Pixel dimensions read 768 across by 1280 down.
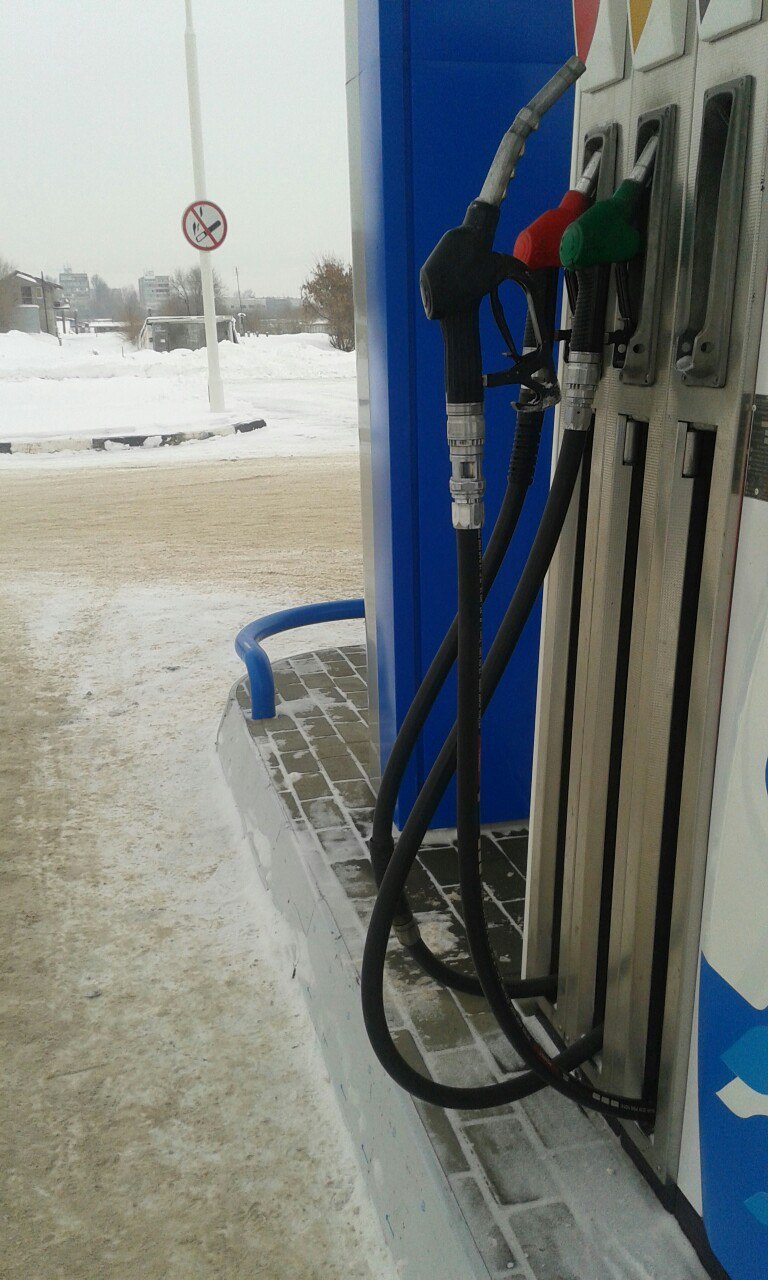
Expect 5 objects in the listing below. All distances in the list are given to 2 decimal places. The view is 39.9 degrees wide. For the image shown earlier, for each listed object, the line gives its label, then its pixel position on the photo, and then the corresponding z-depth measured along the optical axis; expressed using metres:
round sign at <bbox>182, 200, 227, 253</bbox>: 13.18
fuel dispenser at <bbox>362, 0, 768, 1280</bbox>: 1.24
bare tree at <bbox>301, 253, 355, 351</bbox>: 39.62
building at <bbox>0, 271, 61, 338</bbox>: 52.00
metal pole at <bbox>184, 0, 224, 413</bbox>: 13.84
